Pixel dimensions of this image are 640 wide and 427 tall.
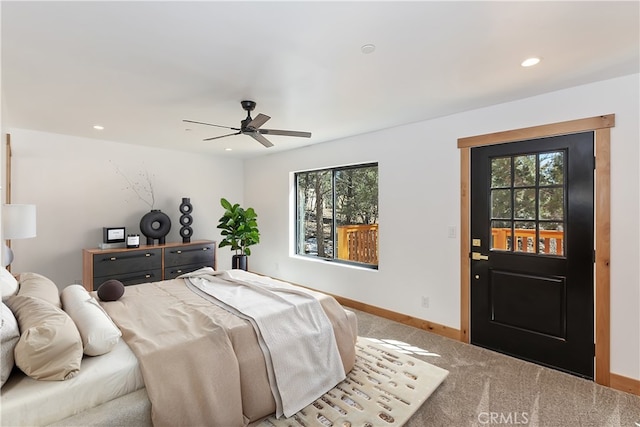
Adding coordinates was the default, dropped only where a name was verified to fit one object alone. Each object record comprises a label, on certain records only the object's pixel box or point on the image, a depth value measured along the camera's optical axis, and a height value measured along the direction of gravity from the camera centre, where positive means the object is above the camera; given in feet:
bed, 4.56 -2.75
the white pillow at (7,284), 5.70 -1.43
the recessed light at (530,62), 6.62 +3.33
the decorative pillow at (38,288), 6.18 -1.62
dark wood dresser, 12.87 -2.34
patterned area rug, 6.20 -4.30
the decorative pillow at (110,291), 7.75 -2.05
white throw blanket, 6.31 -2.87
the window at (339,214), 13.91 -0.13
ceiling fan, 8.38 +2.38
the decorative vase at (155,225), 14.73 -0.65
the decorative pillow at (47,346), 4.42 -2.01
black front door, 8.13 -1.18
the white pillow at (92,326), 5.19 -2.05
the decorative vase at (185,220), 16.10 -0.42
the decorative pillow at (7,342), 4.31 -1.92
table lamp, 7.32 -0.24
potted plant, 16.34 -0.98
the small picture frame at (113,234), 13.75 -1.02
